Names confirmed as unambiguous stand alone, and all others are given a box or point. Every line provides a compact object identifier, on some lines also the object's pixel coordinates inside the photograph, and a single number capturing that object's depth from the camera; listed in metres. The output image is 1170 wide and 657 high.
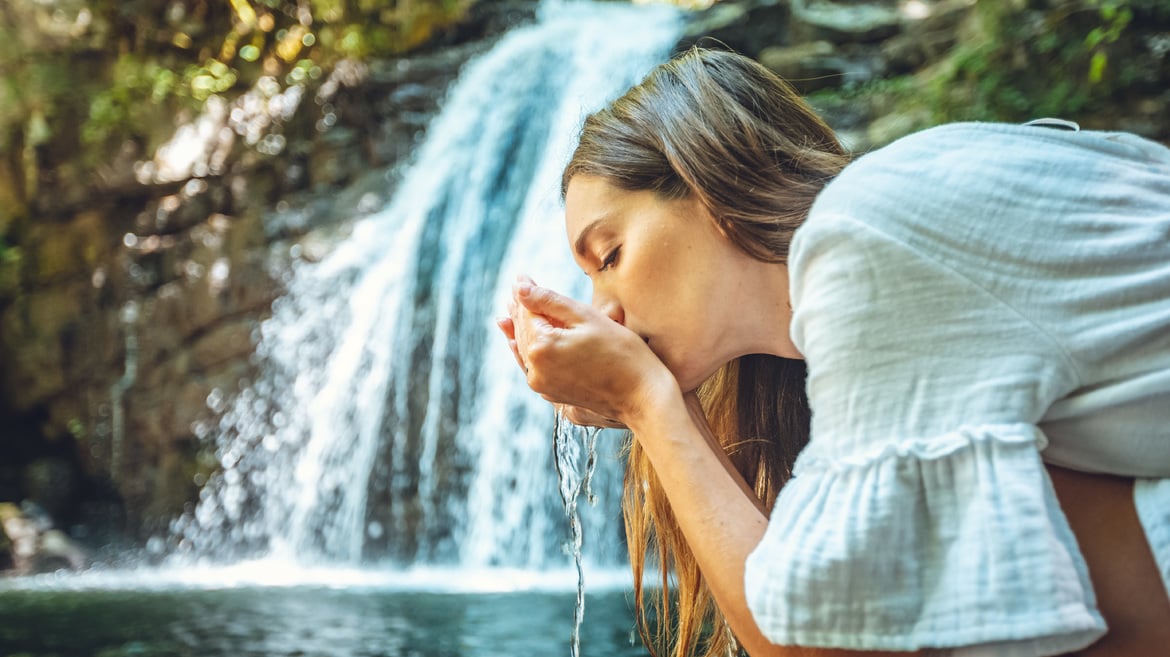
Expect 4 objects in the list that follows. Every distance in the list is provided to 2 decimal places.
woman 1.07
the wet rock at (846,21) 7.71
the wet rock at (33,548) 7.65
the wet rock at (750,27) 8.37
